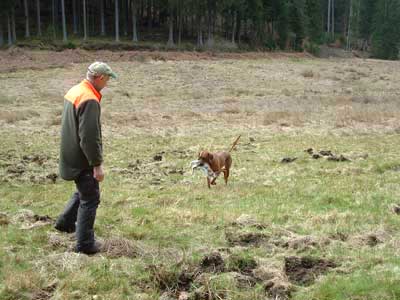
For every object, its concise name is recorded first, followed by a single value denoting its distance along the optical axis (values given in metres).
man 5.80
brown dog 10.40
